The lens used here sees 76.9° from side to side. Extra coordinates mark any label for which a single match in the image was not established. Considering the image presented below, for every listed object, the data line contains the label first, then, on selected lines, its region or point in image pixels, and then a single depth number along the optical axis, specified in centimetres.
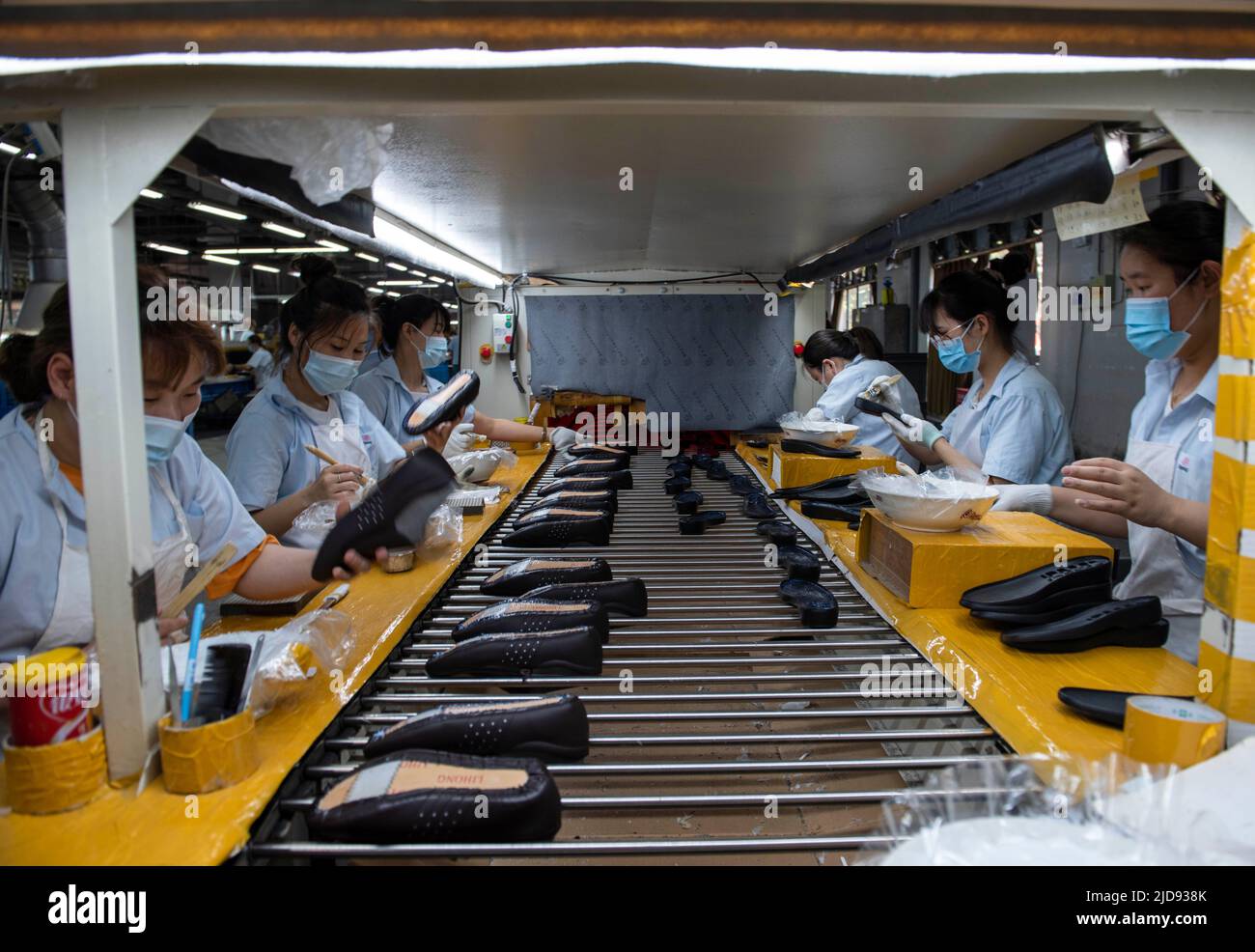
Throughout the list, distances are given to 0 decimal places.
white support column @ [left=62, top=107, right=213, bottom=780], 96
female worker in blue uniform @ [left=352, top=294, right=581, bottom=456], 373
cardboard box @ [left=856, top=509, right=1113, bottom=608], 168
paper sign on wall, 162
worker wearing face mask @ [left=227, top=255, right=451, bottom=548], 240
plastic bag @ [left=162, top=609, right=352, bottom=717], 127
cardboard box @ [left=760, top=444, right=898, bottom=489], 307
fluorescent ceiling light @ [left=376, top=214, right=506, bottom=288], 310
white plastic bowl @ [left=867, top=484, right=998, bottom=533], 172
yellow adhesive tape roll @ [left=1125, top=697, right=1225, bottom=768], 101
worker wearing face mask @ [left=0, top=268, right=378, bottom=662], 143
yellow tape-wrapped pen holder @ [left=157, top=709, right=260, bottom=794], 102
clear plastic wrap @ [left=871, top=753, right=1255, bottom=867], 82
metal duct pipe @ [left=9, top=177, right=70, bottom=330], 252
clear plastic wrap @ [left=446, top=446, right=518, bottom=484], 336
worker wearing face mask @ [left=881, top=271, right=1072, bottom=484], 279
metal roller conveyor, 108
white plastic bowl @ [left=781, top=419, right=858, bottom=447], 339
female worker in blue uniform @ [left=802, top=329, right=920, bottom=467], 428
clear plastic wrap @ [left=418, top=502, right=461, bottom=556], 225
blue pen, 107
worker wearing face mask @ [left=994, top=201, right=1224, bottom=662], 152
